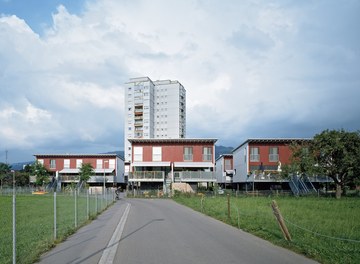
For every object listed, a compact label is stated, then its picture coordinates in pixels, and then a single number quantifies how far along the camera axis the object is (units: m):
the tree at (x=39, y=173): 73.56
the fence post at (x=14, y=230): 7.85
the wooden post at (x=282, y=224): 11.92
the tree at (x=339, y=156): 41.97
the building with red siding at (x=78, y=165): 78.44
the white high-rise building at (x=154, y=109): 127.06
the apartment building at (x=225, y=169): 82.31
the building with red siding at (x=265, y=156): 59.41
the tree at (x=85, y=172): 71.00
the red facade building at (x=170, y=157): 62.44
